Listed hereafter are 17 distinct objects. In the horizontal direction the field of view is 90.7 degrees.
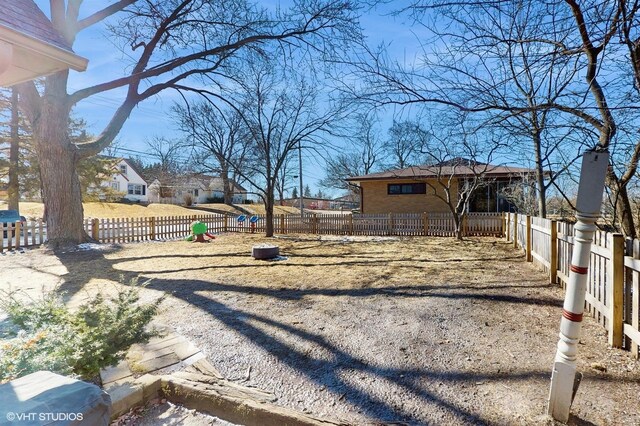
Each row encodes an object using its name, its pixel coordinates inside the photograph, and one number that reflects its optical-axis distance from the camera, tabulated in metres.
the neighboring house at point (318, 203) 51.41
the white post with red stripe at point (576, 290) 1.94
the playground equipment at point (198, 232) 12.51
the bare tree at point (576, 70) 2.89
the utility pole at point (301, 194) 16.65
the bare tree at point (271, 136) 13.54
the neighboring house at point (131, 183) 41.78
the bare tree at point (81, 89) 9.02
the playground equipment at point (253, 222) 16.75
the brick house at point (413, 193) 18.03
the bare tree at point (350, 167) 36.56
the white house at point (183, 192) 41.16
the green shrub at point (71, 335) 1.95
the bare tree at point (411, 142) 11.17
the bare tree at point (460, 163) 11.04
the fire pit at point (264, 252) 7.98
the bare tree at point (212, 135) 13.20
